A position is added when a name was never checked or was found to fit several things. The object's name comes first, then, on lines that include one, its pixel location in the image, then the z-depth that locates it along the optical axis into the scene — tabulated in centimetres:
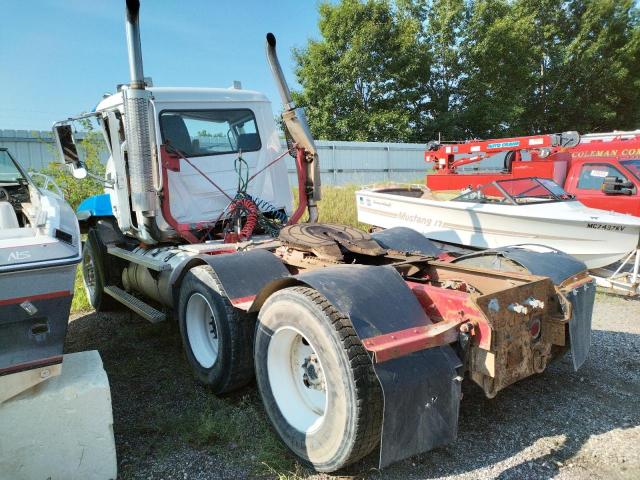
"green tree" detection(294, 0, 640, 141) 2611
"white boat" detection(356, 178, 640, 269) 672
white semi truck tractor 245
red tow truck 772
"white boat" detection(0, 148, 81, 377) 245
